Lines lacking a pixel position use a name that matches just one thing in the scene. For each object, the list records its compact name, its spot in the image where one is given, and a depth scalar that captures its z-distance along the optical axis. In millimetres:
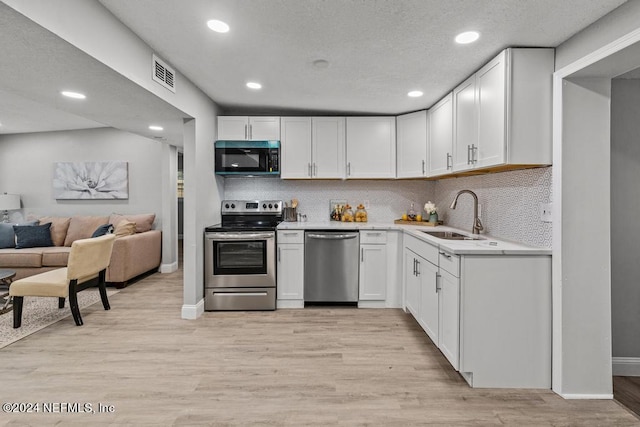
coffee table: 3066
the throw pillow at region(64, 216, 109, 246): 4812
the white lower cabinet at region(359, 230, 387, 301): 3508
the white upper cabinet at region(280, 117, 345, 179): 3771
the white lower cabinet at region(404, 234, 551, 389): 2055
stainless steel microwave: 3654
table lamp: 5200
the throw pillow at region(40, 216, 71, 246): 4824
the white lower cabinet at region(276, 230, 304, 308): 3502
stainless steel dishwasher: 3484
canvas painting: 5336
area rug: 2789
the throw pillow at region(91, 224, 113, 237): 4434
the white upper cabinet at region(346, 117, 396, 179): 3822
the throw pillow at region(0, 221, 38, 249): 4500
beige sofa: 4211
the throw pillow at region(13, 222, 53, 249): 4461
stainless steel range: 3375
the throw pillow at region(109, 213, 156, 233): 4973
